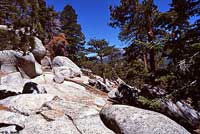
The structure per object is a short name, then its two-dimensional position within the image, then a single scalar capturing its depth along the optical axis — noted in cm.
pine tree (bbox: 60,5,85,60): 2710
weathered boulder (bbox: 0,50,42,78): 1447
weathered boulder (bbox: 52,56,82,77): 1649
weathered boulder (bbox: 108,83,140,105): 956
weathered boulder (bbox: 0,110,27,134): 617
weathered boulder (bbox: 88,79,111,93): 1411
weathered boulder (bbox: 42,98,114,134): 641
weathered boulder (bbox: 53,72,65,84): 1334
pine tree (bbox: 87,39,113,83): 2175
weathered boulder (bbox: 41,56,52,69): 2056
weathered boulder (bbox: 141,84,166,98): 799
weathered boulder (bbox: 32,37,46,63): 1628
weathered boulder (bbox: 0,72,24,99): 925
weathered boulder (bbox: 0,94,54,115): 731
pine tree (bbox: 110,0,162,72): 1121
